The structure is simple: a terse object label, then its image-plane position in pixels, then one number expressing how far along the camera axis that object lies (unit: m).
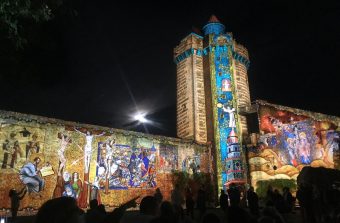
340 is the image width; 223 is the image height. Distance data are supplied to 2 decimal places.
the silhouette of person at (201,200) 14.08
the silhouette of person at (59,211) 2.46
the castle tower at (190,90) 33.75
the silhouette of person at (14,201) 12.77
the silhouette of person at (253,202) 13.03
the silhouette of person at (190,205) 14.11
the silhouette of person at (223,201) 14.23
